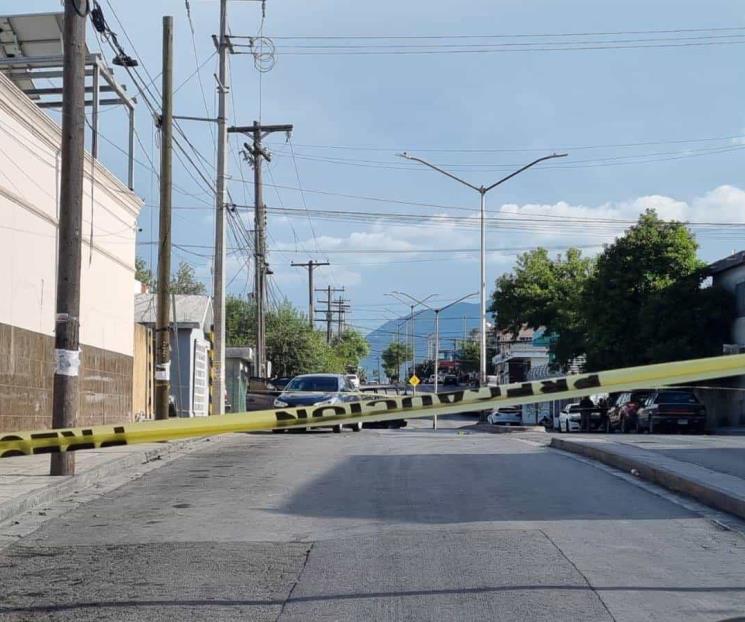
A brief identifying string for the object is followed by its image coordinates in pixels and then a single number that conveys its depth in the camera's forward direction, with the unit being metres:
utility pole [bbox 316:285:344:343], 106.44
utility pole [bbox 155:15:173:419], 20.78
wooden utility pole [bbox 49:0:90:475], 12.79
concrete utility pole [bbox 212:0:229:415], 27.06
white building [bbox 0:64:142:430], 17.12
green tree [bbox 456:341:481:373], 127.12
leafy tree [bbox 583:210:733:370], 40.38
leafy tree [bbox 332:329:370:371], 108.15
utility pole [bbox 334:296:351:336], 111.03
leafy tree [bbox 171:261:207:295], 70.69
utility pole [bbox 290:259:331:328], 76.92
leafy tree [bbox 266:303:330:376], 58.28
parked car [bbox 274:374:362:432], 26.14
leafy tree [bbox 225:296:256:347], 62.94
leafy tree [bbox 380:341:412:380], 154.95
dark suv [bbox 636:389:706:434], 30.09
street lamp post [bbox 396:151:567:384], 36.81
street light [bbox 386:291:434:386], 68.53
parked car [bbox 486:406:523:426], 53.44
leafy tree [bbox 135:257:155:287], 65.38
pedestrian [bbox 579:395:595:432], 38.34
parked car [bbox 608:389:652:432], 32.47
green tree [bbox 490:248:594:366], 64.94
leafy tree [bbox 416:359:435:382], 149.38
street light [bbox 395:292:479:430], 61.02
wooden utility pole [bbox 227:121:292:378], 40.31
